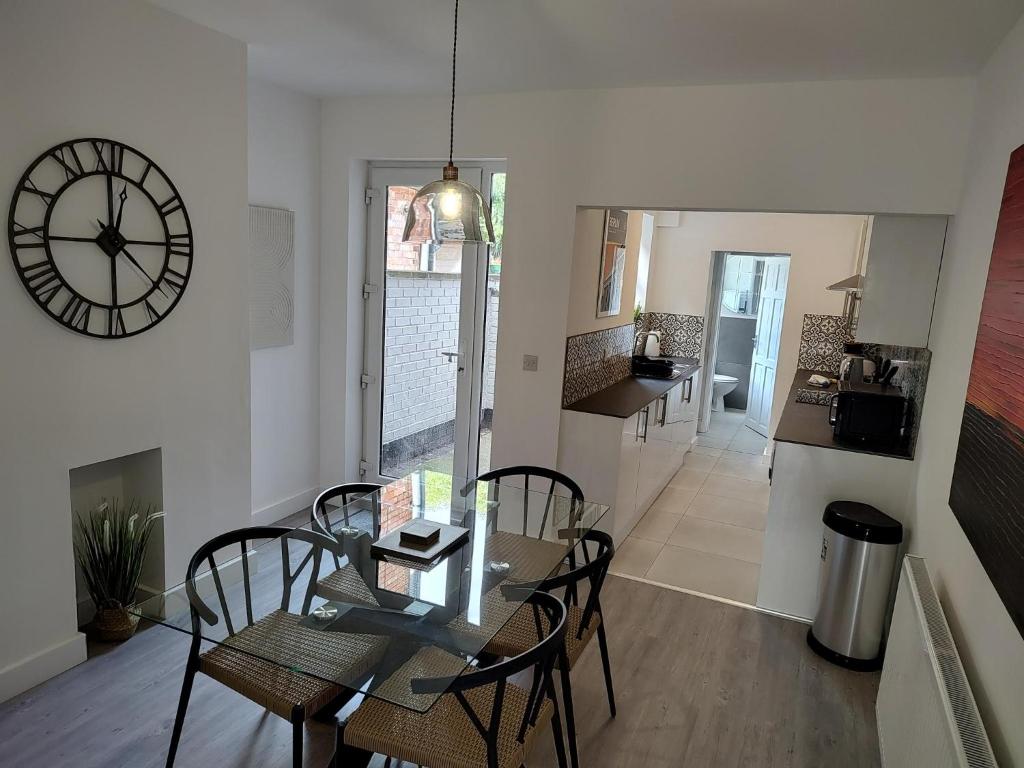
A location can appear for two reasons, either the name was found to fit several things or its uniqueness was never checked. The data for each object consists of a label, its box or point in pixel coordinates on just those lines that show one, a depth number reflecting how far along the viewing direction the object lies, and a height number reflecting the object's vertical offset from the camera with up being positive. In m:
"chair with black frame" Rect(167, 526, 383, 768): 1.93 -1.11
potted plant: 3.02 -1.39
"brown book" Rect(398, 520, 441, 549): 2.43 -0.96
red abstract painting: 1.63 -0.34
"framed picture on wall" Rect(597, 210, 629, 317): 4.65 +0.08
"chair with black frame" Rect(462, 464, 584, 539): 2.91 -1.02
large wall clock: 2.56 +0.02
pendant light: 2.10 +0.16
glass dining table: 1.88 -1.05
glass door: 4.44 -0.47
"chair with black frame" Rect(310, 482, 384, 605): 2.22 -1.04
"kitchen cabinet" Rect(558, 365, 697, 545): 4.04 -1.10
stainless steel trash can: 3.09 -1.31
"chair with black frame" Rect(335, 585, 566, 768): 1.74 -1.28
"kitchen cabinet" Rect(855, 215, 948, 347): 3.41 +0.09
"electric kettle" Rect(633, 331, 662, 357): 6.17 -0.60
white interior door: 6.53 -0.55
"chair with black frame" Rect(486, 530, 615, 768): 2.28 -1.29
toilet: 8.16 -1.23
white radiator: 1.59 -1.05
